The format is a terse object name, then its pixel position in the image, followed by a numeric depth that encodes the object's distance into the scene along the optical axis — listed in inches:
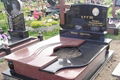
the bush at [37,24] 197.2
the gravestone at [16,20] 162.3
